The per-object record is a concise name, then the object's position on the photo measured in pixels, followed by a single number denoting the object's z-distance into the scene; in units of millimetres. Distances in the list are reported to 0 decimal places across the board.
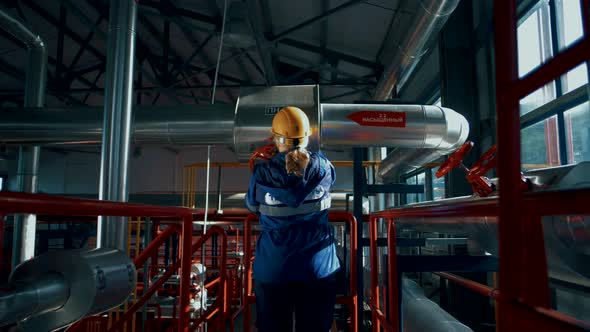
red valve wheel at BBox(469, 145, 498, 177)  1914
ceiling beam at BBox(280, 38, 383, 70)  8914
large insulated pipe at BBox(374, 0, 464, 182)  4430
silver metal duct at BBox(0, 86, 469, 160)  4305
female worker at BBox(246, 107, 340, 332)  2334
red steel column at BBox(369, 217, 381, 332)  3123
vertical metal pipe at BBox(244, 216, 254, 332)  3148
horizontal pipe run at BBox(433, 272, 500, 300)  2095
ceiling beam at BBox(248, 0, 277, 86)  5785
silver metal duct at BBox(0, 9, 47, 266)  4648
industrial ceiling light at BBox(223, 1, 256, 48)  6296
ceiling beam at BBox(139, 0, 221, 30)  7969
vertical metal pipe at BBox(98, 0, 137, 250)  3337
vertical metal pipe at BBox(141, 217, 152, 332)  3898
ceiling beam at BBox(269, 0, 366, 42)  6148
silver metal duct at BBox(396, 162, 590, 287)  1329
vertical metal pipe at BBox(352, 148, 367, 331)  4598
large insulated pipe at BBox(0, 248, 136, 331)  1385
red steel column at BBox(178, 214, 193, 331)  2340
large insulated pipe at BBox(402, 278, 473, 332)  3400
